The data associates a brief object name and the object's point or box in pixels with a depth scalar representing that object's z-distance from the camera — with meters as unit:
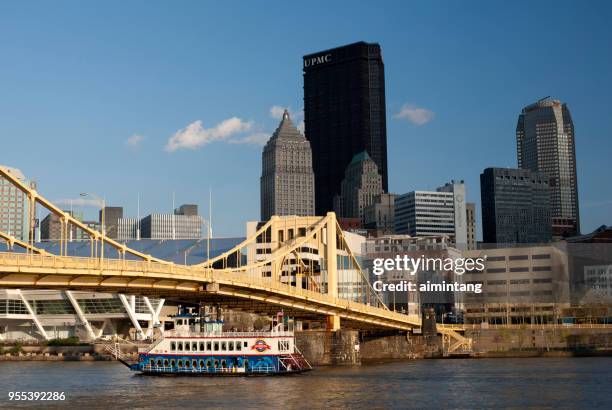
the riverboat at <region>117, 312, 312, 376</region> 79.25
